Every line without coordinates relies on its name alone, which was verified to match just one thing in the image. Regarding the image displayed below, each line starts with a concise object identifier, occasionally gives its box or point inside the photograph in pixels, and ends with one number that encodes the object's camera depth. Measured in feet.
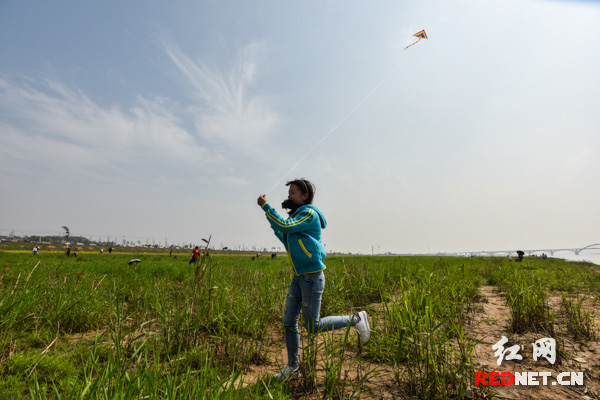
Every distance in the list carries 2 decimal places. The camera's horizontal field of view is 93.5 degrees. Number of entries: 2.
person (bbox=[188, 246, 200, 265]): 50.49
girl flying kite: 8.91
